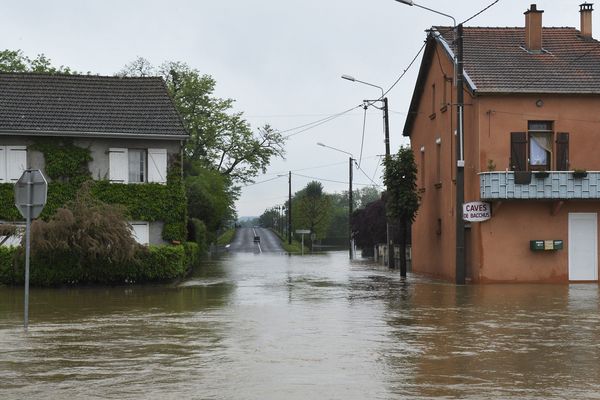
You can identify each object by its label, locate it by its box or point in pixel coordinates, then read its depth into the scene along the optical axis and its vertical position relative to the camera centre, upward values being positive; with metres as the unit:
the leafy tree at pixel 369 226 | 53.75 +0.56
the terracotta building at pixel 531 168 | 27.19 +2.27
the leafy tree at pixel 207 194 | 55.91 +2.89
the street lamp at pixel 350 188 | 61.22 +3.50
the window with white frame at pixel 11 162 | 31.48 +2.83
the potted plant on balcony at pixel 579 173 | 26.92 +2.02
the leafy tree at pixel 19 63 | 58.66 +12.65
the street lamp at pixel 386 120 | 38.19 +5.44
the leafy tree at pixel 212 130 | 65.94 +8.65
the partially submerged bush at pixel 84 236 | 25.31 -0.05
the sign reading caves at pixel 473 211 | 26.34 +0.73
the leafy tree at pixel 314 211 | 100.31 +2.94
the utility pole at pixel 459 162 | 25.86 +2.31
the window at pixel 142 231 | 32.69 +0.14
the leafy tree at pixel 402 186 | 32.38 +1.93
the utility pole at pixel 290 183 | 93.19 +5.89
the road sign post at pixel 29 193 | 14.42 +0.74
